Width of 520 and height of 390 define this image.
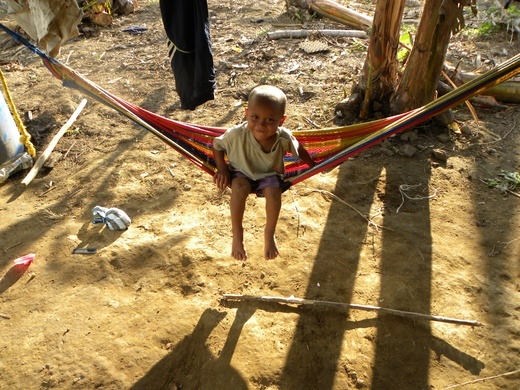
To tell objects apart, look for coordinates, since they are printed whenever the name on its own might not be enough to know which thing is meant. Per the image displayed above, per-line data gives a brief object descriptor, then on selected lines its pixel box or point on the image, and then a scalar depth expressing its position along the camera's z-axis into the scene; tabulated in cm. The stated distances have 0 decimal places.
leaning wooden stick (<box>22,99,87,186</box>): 299
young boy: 182
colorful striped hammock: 183
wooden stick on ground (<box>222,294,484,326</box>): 189
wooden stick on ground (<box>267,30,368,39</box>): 515
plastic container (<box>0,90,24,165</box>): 301
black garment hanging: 234
